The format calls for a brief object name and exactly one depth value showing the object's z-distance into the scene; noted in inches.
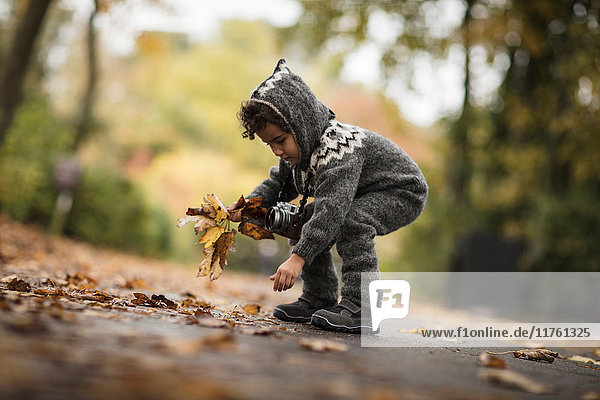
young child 94.2
